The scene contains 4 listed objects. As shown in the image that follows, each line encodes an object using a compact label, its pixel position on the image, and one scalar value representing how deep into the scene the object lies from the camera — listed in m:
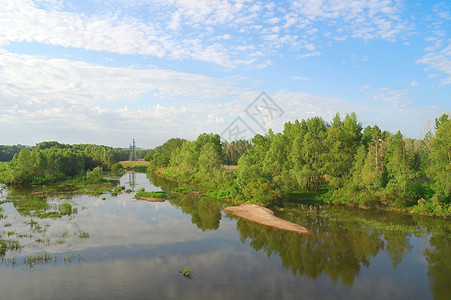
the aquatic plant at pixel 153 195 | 57.72
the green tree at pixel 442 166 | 41.84
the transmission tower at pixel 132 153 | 182.30
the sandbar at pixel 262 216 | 36.25
